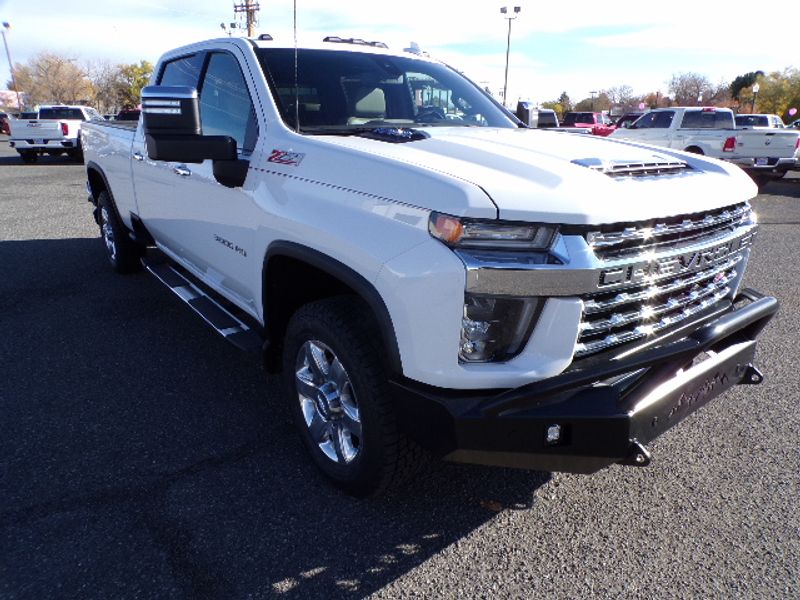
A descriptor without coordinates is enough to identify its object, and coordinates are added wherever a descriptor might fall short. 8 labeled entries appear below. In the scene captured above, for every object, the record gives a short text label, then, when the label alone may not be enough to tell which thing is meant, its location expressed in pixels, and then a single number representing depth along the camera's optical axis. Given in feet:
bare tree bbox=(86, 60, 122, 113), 251.80
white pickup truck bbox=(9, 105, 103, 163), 61.31
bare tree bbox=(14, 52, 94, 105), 273.54
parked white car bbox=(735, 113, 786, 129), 66.41
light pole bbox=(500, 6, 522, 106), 139.37
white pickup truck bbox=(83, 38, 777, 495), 6.60
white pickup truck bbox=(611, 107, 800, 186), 47.60
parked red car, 95.01
